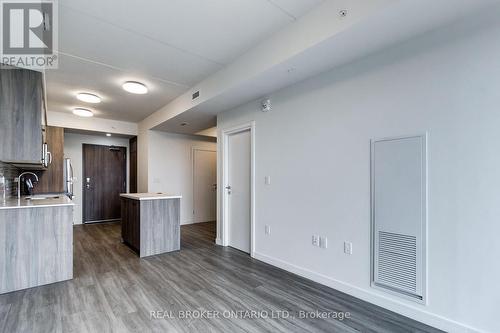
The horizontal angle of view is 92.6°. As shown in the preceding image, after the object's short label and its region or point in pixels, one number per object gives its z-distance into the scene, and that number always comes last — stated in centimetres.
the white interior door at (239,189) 404
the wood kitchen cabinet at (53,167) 514
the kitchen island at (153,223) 378
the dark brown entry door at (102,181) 647
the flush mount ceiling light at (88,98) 425
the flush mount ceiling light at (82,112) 509
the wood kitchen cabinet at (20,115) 284
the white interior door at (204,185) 666
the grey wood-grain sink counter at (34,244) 265
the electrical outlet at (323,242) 275
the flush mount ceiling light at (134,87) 376
